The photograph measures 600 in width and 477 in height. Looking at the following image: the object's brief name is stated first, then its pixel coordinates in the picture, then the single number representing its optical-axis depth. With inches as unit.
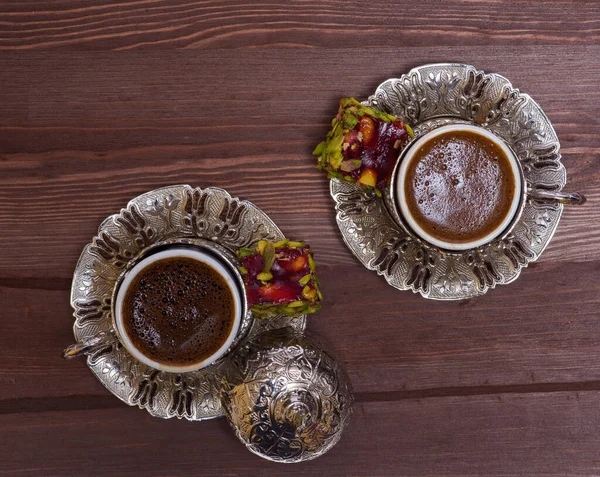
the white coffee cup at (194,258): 21.6
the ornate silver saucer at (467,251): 22.4
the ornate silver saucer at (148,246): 22.3
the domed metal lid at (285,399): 21.3
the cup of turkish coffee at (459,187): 21.8
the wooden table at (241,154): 23.2
